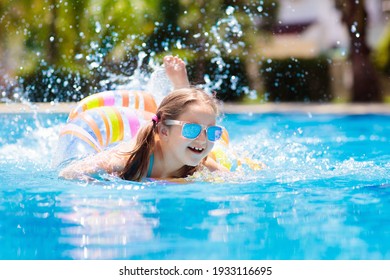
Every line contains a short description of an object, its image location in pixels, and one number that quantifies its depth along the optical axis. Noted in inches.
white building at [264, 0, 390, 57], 620.7
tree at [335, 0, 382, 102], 567.4
